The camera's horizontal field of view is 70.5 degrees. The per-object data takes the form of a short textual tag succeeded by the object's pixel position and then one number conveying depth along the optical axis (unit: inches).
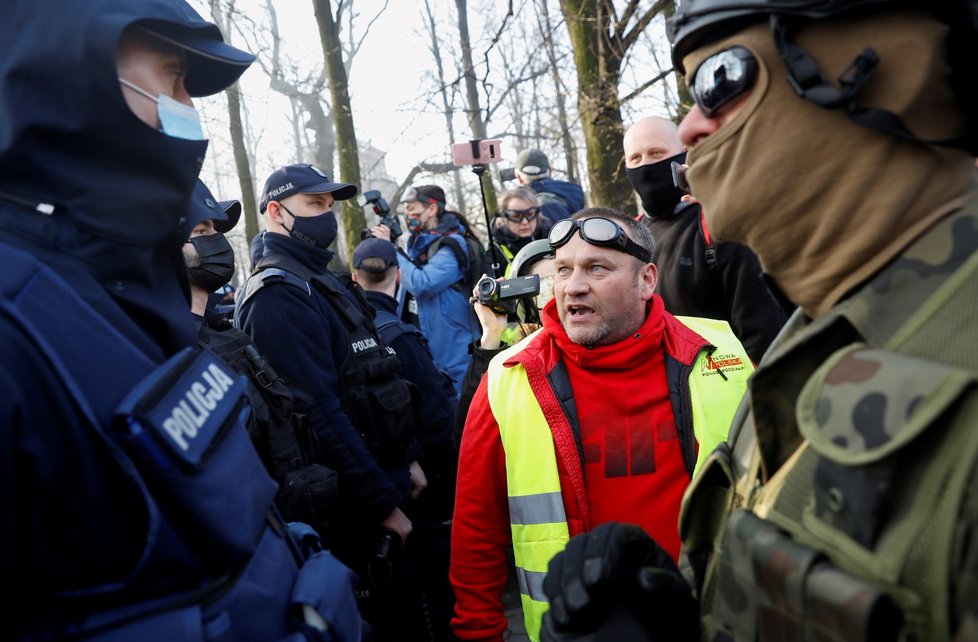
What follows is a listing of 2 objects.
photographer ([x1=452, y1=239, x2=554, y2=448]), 128.1
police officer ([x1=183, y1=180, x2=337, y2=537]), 109.0
